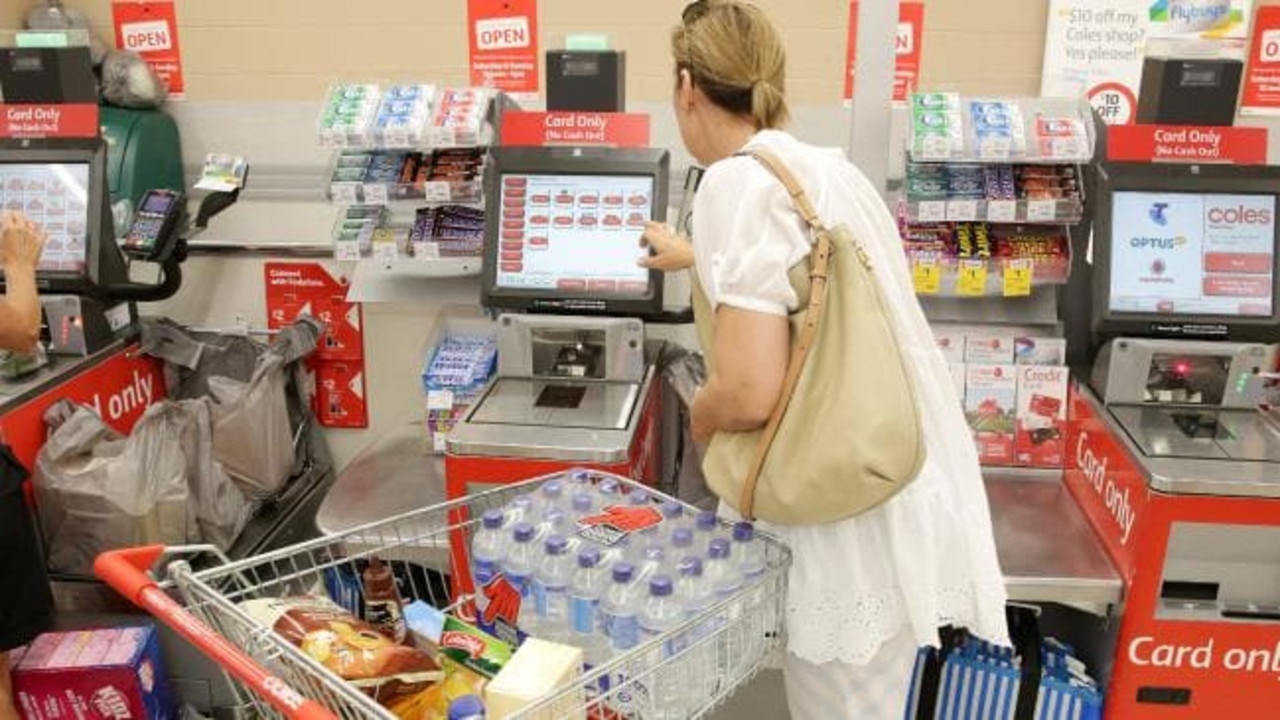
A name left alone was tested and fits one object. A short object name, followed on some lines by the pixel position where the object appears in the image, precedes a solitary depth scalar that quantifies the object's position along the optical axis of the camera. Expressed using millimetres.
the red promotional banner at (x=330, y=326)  3516
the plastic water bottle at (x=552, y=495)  1819
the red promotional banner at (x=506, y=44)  3613
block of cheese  1284
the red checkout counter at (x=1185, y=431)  2273
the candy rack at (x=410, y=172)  2734
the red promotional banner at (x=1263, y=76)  3473
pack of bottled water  1548
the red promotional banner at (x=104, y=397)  2775
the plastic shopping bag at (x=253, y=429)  3148
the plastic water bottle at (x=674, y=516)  1768
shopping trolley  1247
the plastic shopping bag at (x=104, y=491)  2811
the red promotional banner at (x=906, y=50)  3533
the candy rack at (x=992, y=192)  2529
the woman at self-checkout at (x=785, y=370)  1601
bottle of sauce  1631
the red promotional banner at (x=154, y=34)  3729
